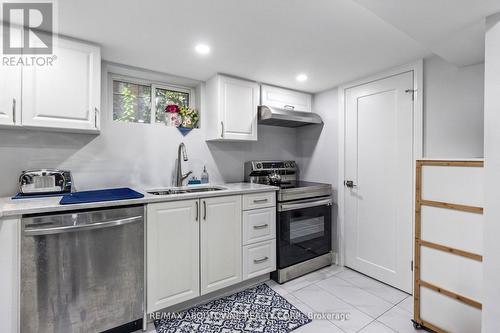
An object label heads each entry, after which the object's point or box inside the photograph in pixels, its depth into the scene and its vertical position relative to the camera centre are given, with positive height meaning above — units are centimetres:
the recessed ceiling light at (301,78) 262 +99
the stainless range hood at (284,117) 271 +58
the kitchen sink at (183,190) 229 -24
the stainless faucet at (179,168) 255 -2
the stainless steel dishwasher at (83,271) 147 -69
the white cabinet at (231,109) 258 +64
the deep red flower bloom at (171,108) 262 +63
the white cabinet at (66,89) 170 +56
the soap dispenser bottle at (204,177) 276 -12
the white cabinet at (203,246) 188 -71
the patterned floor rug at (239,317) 184 -122
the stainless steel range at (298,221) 255 -61
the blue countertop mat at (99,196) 162 -22
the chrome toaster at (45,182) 181 -12
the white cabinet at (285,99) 291 +86
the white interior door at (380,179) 235 -12
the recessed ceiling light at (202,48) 196 +97
